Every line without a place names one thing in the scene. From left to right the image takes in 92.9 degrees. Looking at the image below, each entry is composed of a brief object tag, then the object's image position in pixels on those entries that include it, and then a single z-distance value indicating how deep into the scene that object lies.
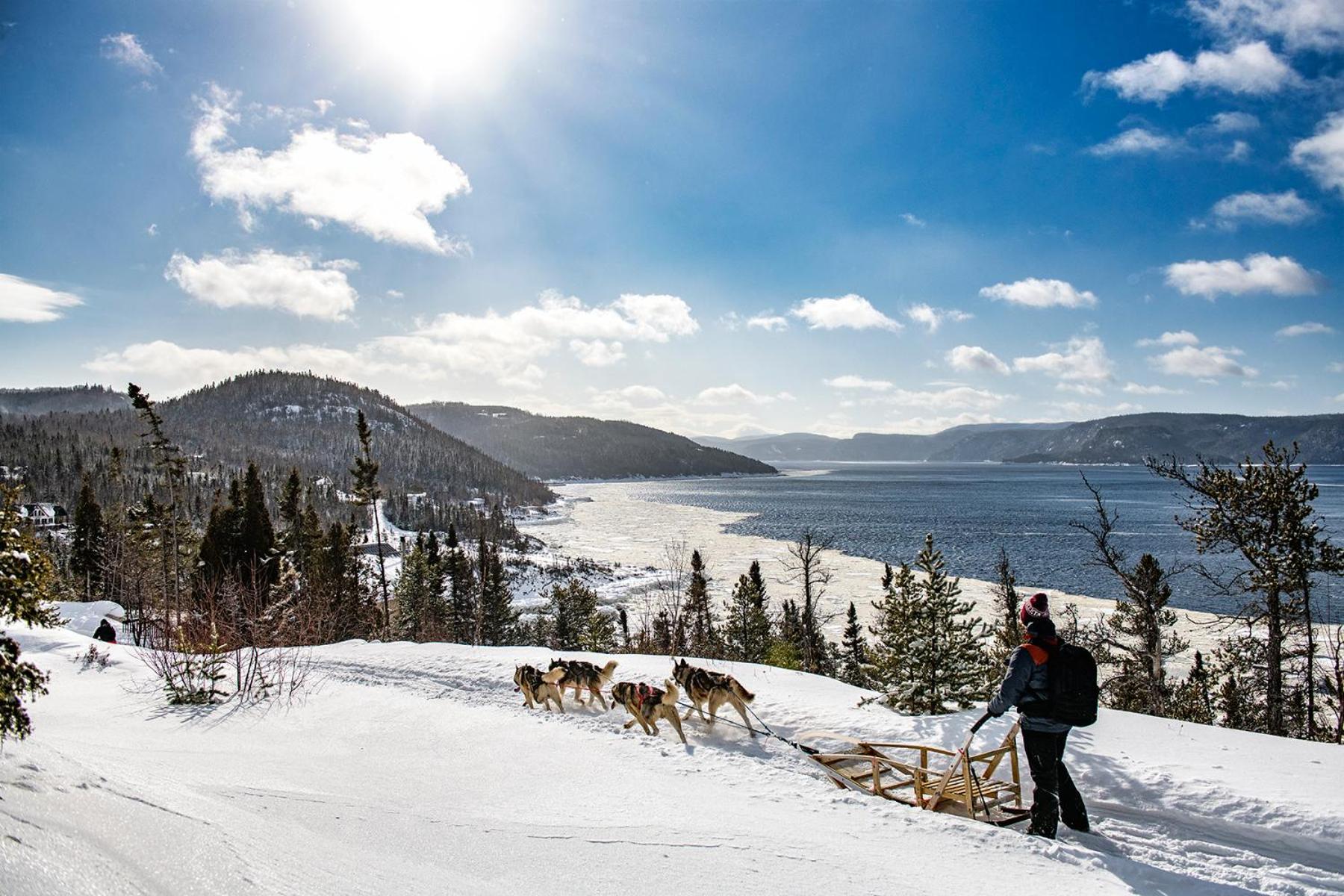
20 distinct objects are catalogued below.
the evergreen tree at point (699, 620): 35.41
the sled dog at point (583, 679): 10.09
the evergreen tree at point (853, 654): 33.94
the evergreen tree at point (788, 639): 27.03
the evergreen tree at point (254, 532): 34.66
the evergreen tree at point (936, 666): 14.30
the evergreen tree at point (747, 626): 34.25
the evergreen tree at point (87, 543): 45.16
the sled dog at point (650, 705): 8.80
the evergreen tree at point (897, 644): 16.06
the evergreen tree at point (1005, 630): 21.52
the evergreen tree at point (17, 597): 4.03
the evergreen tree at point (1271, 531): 14.37
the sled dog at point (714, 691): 8.83
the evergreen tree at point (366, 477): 31.81
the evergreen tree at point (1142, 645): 18.89
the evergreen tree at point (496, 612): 41.69
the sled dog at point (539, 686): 10.30
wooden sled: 6.31
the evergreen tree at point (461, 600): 43.84
